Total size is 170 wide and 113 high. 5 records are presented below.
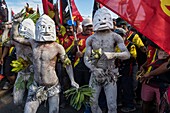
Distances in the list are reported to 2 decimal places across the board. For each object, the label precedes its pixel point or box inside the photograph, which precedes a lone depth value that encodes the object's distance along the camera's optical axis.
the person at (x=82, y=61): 4.26
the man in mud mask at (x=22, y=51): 3.51
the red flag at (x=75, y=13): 5.18
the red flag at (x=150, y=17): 2.27
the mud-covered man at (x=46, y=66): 3.16
